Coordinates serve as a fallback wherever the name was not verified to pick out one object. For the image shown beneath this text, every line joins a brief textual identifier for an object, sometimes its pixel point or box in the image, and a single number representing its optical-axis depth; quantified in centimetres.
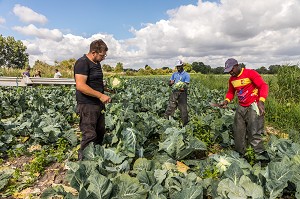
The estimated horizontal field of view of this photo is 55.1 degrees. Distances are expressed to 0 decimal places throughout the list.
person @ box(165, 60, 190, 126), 716
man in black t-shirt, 387
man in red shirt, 462
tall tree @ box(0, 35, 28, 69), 6222
